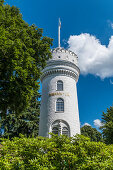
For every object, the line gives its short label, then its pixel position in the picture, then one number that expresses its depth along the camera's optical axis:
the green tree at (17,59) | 10.84
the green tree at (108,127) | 18.06
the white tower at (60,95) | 19.28
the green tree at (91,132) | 45.11
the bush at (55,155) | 4.54
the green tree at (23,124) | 28.55
